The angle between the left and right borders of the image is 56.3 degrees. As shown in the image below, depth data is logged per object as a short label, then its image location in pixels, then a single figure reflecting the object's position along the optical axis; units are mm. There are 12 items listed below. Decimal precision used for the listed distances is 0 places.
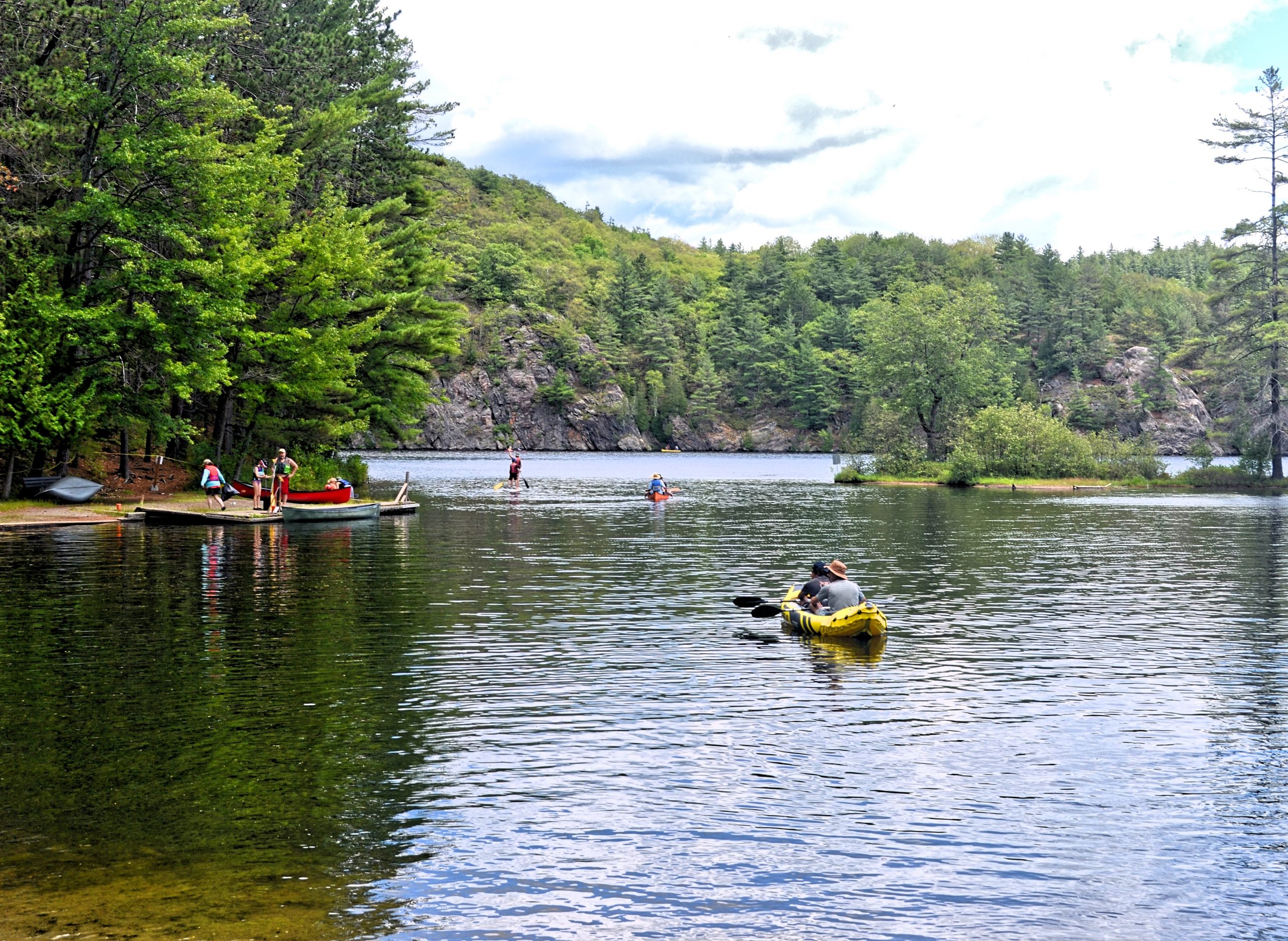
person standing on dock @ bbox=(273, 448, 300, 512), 52156
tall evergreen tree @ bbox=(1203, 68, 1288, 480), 95188
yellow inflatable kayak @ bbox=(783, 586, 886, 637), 23297
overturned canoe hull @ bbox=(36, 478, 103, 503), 50125
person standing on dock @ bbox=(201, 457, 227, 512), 51188
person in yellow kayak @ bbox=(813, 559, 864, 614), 24156
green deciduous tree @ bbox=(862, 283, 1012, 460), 111750
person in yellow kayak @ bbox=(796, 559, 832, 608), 25594
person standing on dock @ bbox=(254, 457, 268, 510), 51125
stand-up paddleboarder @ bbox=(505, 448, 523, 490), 78750
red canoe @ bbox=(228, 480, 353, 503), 54719
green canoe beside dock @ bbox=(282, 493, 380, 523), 50625
